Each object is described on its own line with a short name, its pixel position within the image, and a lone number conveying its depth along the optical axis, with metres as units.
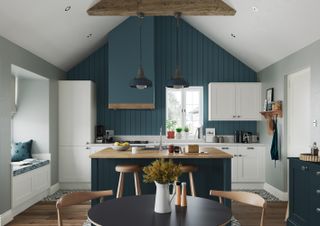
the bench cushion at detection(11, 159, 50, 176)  5.44
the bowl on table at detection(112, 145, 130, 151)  5.30
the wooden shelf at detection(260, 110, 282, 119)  6.47
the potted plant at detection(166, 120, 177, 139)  8.05
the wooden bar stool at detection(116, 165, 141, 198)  4.64
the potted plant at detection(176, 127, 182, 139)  7.87
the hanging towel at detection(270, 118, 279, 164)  6.51
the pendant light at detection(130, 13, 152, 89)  5.13
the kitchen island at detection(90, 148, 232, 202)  4.88
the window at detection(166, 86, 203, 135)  8.05
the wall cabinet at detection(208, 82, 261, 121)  7.59
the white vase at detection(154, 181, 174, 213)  2.45
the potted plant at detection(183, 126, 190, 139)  7.91
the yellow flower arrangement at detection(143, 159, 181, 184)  2.45
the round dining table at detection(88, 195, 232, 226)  2.23
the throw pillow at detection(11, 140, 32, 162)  6.42
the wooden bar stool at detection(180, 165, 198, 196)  4.66
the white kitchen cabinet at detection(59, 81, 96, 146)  7.38
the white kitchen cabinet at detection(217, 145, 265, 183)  7.38
